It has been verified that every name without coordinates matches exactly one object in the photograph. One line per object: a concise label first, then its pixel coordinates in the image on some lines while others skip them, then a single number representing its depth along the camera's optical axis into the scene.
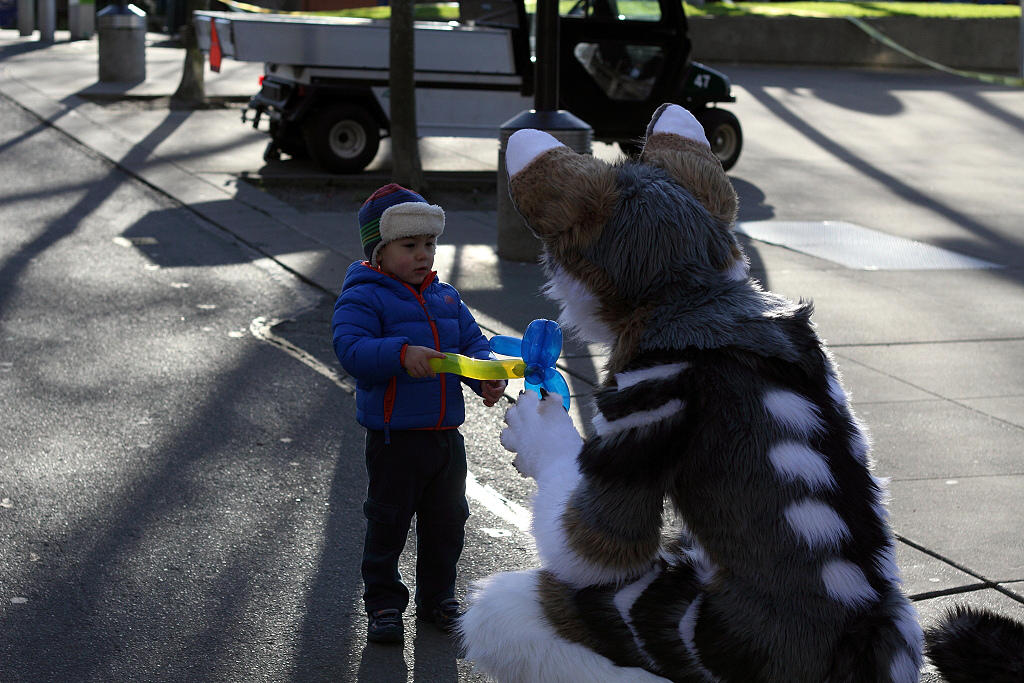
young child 3.02
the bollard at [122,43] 17.73
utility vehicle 11.17
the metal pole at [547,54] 7.92
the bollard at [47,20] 25.22
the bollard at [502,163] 7.91
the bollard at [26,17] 25.84
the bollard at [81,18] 26.42
